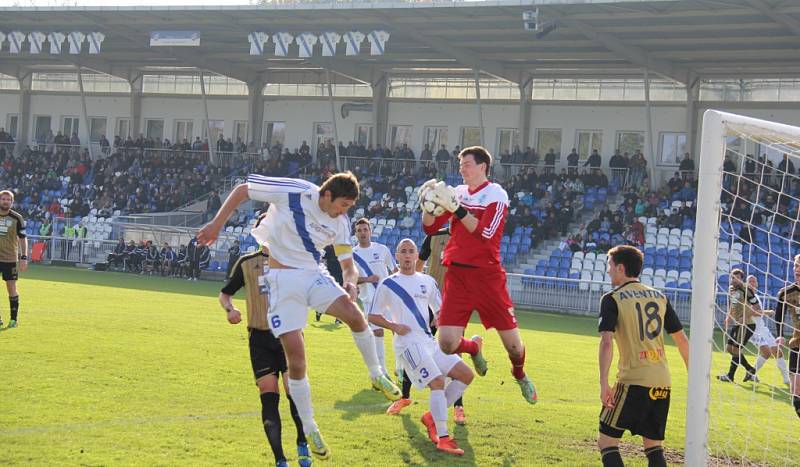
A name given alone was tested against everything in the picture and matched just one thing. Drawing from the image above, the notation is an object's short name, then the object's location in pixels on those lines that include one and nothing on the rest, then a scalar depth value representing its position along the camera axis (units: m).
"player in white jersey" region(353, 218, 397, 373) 13.34
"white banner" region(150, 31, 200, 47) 35.25
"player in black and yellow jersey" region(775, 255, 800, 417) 10.15
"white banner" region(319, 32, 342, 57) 32.94
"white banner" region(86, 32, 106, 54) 36.56
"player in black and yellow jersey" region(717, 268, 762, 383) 14.56
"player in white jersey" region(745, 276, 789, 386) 14.08
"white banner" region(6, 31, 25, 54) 38.03
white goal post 7.20
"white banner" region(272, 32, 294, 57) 33.59
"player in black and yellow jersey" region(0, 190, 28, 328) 15.83
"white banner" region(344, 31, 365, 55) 32.59
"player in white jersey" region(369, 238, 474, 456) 8.76
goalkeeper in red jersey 9.03
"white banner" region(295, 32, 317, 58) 33.25
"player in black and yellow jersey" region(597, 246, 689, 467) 7.09
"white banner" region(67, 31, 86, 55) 37.09
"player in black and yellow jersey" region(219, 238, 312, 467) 7.73
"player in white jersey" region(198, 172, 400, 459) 7.48
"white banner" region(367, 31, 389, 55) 31.91
